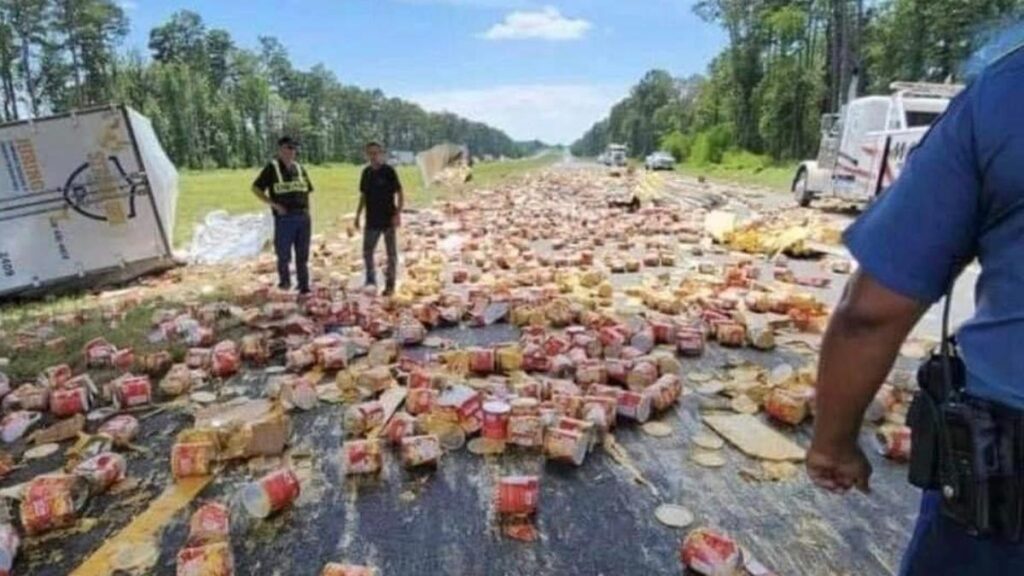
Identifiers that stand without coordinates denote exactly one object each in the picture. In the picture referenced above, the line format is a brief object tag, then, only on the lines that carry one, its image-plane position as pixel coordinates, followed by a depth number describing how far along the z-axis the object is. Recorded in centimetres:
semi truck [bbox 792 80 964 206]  1308
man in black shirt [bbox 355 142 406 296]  801
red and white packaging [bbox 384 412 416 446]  369
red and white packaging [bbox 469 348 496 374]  483
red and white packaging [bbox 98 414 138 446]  389
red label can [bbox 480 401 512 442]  372
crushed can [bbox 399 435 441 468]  348
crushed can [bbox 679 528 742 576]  254
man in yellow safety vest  775
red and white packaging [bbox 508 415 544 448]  366
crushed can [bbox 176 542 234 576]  254
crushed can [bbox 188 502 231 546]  282
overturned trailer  895
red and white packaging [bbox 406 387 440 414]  399
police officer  109
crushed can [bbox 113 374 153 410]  450
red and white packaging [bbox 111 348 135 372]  534
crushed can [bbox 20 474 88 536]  301
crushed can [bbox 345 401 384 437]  392
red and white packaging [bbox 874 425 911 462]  348
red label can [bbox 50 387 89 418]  440
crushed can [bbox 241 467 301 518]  306
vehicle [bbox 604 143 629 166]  6554
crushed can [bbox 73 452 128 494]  333
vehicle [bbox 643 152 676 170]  5138
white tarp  1118
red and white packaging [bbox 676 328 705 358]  531
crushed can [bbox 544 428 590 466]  349
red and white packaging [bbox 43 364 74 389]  474
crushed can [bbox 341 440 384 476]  345
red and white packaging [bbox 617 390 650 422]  403
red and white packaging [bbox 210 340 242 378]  510
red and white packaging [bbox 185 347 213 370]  521
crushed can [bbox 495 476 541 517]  302
